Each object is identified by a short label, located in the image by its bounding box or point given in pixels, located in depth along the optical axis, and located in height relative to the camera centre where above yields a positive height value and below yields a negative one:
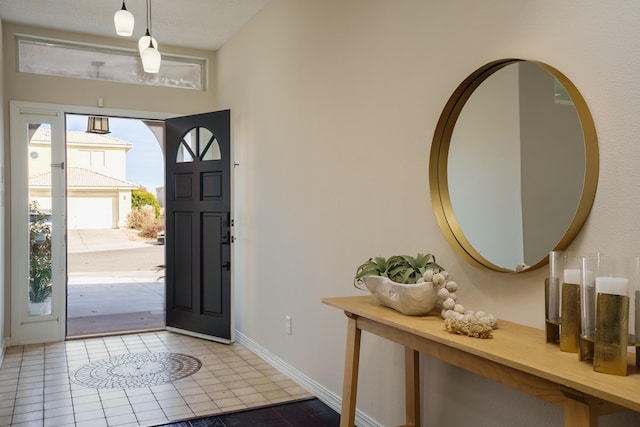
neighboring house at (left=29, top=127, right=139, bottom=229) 9.15 +0.54
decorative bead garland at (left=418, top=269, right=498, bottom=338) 1.59 -0.33
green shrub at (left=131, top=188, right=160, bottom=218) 9.94 +0.21
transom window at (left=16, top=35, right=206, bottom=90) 4.68 +1.36
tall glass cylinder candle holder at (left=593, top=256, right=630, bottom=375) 1.24 -0.26
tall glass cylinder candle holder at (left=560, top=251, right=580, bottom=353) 1.42 -0.27
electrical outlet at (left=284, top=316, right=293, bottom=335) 3.70 -0.79
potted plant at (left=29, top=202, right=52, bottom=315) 4.66 -0.44
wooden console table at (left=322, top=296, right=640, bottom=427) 1.18 -0.39
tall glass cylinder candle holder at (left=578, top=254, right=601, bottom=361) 1.32 -0.23
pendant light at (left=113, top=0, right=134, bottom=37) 2.84 +1.01
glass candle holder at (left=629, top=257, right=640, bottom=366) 1.29 -0.21
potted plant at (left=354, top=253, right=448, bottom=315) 1.91 -0.26
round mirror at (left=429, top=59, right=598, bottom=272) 1.64 +0.16
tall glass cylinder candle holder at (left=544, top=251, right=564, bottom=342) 1.52 -0.25
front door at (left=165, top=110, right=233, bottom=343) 4.53 -0.13
